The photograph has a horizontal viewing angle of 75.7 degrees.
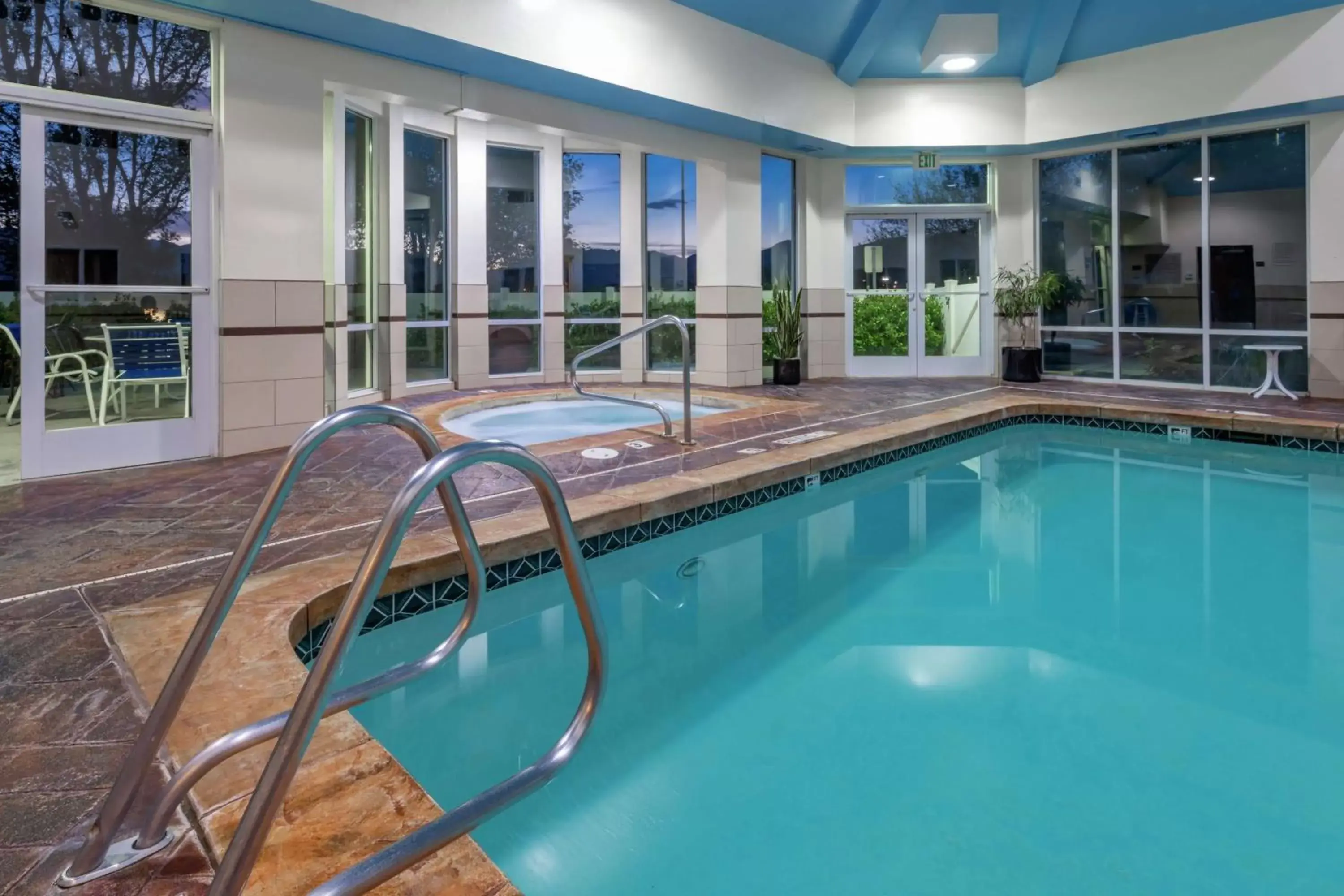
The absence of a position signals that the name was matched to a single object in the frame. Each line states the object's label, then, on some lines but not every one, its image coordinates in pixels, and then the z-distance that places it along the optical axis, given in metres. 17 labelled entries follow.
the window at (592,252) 10.83
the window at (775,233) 10.69
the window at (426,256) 9.42
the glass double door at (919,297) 11.23
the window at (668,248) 10.77
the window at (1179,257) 9.00
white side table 8.55
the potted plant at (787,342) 10.30
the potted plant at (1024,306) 10.37
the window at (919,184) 11.11
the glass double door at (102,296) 4.81
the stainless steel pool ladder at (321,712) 1.18
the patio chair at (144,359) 5.23
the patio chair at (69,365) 4.90
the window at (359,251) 8.37
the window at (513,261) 10.38
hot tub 7.72
